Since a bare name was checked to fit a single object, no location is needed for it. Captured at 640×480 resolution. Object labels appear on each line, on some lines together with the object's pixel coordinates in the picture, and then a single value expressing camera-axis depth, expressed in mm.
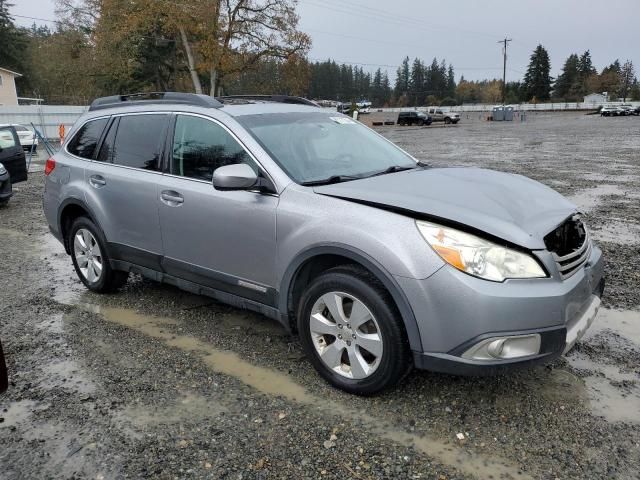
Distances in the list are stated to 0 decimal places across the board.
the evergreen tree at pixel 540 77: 118625
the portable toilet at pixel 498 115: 59688
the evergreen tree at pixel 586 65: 123875
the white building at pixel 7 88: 54656
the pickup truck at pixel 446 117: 56094
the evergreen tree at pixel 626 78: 109525
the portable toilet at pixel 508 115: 59044
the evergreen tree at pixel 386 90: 154400
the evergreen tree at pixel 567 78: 121438
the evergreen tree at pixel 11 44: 65062
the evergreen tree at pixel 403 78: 160525
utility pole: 90625
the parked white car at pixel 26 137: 23047
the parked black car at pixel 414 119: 53312
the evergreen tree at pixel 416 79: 152125
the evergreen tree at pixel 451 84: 148050
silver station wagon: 2902
